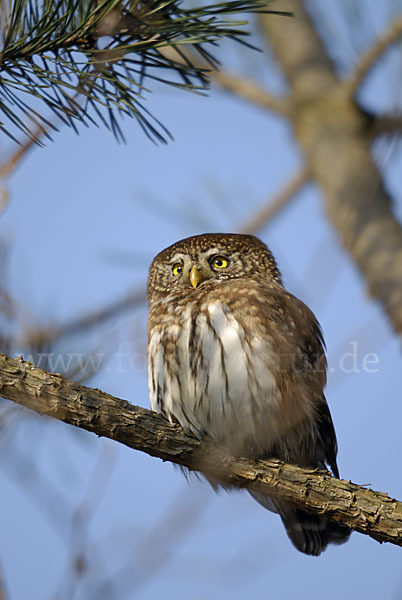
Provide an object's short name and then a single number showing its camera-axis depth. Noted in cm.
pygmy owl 672
